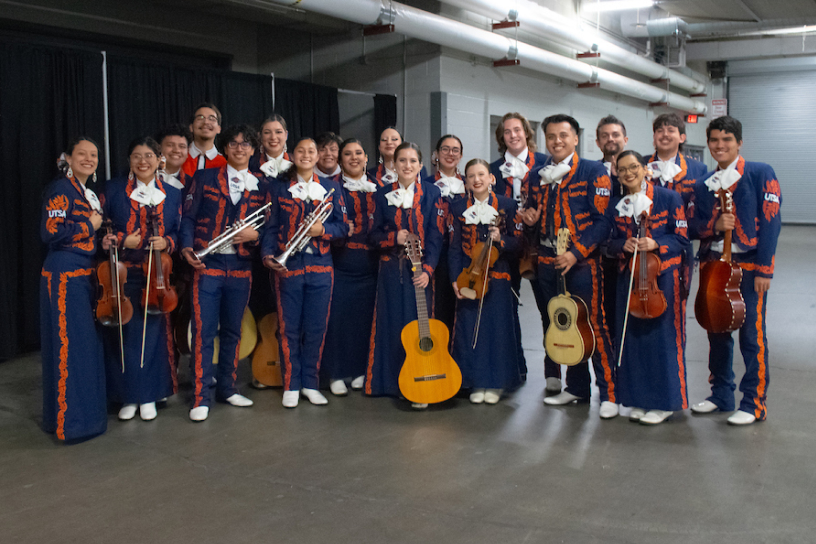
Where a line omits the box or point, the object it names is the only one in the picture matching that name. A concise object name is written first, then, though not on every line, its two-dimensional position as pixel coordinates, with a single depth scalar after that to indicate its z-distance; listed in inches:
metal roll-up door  639.8
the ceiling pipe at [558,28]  312.2
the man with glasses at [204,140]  175.3
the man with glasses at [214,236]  157.1
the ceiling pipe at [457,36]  257.8
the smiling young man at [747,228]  142.2
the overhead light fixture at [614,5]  395.8
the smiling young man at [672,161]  161.6
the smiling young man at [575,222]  151.5
